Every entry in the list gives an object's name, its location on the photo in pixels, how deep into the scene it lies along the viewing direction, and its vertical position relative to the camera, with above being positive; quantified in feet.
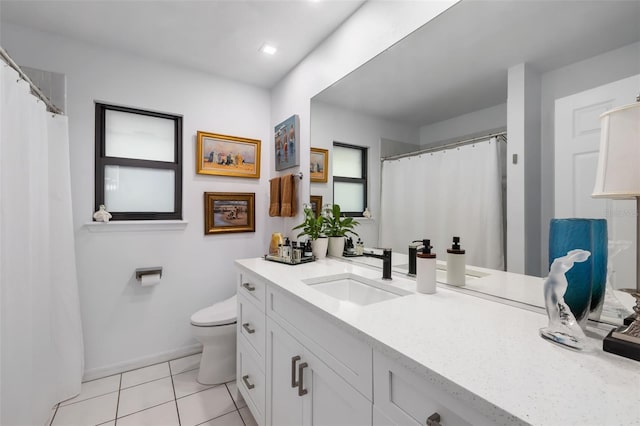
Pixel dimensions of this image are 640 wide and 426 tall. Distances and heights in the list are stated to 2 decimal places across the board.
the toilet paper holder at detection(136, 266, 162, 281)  6.98 -1.51
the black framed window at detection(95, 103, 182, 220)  6.85 +1.26
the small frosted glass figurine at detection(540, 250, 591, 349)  2.16 -0.77
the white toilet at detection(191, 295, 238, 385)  6.20 -3.06
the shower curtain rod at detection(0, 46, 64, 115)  3.92 +2.18
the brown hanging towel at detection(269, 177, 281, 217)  7.89 +0.43
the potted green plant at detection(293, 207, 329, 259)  6.16 -0.47
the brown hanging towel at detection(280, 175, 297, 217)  7.40 +0.41
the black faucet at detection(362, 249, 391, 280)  4.38 -0.83
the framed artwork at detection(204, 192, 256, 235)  7.84 +0.00
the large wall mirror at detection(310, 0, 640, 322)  2.78 +1.53
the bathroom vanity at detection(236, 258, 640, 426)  1.66 -1.09
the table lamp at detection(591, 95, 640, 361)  2.06 +0.35
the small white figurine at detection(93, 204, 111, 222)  6.49 -0.07
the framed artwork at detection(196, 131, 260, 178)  7.71 +1.65
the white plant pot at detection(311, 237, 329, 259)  6.15 -0.77
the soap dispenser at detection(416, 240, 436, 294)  3.64 -0.80
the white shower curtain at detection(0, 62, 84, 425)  3.83 -0.88
